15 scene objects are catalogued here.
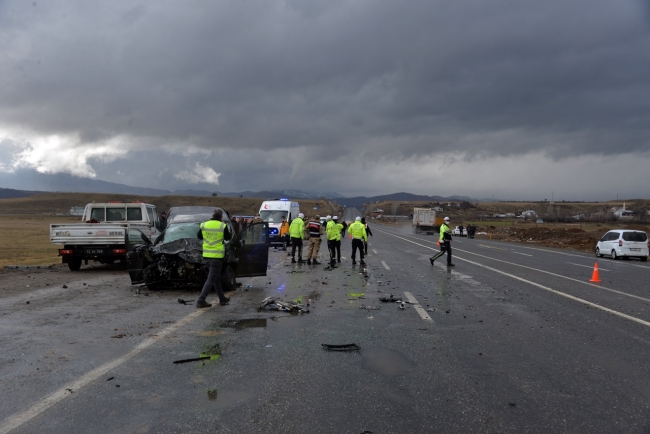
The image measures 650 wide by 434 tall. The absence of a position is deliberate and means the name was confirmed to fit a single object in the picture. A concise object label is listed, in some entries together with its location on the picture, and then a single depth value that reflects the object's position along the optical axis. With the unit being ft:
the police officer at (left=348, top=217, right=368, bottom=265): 58.59
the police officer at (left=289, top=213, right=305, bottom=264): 60.03
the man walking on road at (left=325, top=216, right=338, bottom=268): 58.30
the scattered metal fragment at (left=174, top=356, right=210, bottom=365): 18.40
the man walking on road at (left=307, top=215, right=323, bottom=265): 59.11
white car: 81.51
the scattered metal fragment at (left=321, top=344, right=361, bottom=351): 20.26
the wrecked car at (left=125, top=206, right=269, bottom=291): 36.55
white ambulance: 94.63
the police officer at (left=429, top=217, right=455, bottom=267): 57.26
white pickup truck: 48.39
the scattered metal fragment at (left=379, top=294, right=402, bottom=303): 32.58
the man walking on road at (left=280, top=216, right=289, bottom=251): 82.53
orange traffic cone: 45.44
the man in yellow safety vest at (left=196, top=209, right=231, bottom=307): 31.09
